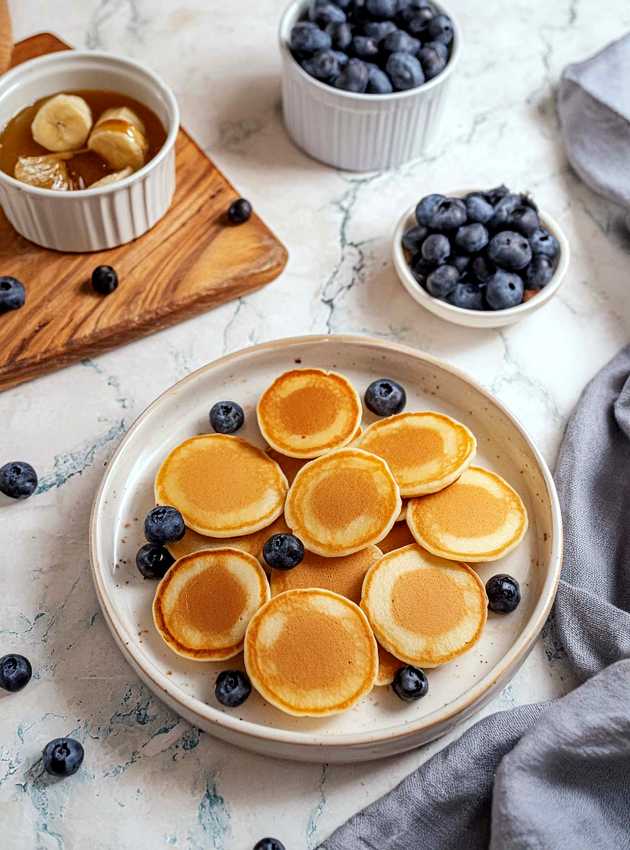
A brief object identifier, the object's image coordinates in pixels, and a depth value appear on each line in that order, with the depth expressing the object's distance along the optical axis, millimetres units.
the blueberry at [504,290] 669
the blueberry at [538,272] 677
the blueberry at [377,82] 708
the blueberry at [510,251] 665
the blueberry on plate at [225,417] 628
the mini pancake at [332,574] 573
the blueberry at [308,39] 713
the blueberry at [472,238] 670
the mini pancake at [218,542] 587
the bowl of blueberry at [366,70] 710
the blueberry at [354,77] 705
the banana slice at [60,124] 673
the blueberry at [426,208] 682
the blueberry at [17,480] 617
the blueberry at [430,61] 716
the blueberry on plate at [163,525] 576
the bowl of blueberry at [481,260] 671
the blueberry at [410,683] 547
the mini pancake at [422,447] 593
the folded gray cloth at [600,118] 753
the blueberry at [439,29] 727
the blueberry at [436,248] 673
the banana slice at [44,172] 662
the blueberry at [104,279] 675
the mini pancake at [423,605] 553
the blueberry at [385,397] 635
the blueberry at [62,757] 540
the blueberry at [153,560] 576
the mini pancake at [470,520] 578
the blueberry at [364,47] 715
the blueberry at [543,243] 679
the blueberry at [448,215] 675
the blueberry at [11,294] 665
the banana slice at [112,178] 666
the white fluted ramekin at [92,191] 662
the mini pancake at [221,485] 585
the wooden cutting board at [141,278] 665
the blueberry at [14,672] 561
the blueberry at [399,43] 713
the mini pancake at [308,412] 612
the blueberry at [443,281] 675
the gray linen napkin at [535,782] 526
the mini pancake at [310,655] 539
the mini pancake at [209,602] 553
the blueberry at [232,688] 546
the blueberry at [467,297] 680
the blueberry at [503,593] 576
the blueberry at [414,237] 685
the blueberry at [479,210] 680
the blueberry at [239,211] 710
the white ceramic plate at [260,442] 537
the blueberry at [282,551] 567
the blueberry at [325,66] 709
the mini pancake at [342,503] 575
